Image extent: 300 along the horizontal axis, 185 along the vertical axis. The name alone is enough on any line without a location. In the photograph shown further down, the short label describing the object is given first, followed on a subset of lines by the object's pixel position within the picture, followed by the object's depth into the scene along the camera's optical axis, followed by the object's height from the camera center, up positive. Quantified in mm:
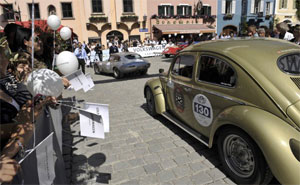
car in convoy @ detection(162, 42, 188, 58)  17773 +78
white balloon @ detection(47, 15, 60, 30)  5156 +739
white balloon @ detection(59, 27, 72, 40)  6488 +595
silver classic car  10594 -640
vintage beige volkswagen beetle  2146 -677
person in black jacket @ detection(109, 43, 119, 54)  15391 +179
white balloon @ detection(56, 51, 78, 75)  4102 -181
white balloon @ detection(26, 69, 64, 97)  2199 -316
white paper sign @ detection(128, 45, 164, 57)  20422 +64
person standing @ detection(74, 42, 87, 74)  9791 -86
